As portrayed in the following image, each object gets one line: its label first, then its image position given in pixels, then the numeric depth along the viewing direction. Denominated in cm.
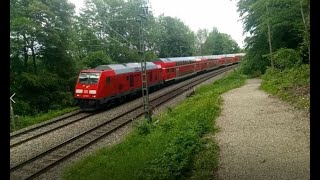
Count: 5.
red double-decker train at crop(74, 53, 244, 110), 2128
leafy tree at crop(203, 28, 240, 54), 7548
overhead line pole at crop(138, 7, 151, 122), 1683
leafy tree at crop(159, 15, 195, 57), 5051
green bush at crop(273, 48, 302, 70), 2381
